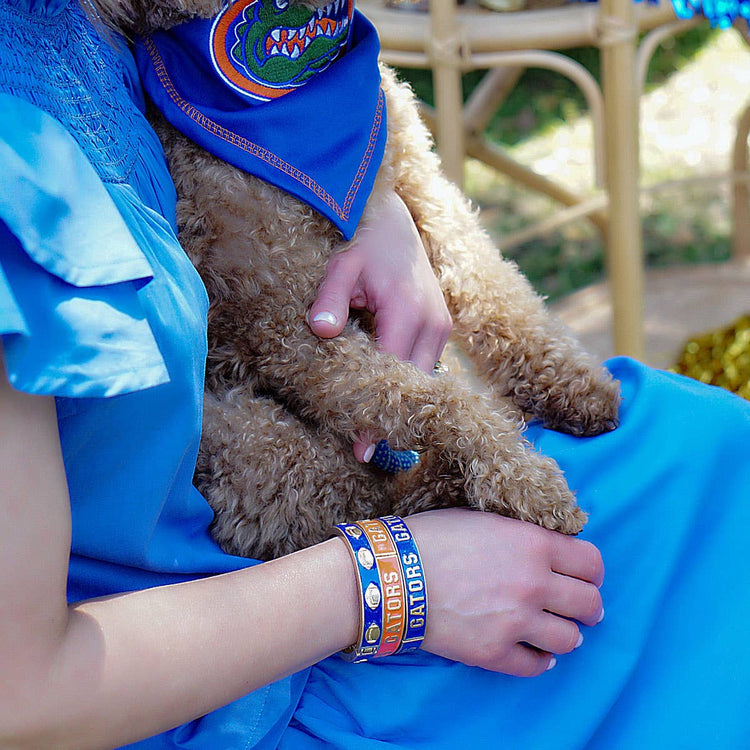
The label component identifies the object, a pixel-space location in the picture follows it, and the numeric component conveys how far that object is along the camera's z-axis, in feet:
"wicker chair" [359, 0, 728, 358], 5.53
